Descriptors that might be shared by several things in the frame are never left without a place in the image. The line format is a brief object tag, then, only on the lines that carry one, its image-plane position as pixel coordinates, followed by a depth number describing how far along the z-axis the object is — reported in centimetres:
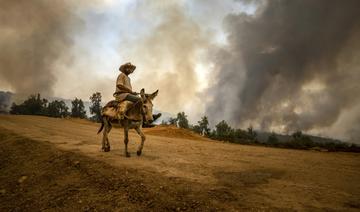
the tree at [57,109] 9250
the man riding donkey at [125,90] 1072
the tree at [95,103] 8988
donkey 1083
